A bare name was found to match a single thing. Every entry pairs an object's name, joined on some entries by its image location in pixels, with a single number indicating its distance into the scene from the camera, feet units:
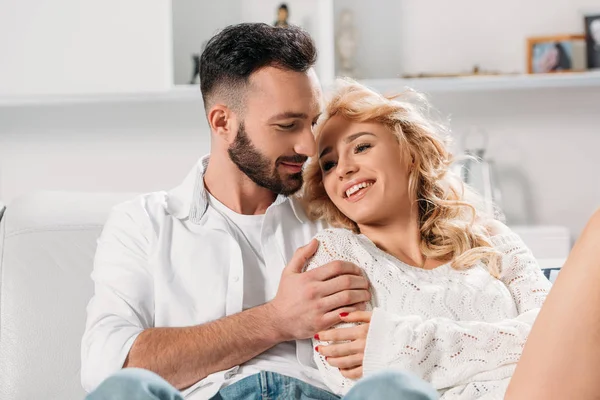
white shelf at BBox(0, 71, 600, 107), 11.44
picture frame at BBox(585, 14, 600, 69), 11.89
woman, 5.05
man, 5.38
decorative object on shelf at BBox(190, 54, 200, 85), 11.89
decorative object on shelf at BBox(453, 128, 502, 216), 11.64
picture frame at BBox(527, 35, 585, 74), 11.94
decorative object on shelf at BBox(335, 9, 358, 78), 12.01
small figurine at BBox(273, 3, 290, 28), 11.73
